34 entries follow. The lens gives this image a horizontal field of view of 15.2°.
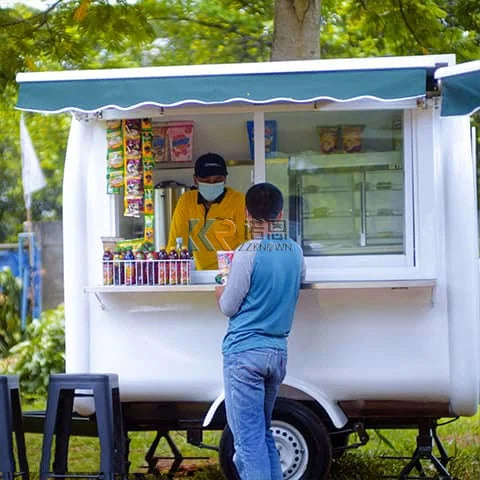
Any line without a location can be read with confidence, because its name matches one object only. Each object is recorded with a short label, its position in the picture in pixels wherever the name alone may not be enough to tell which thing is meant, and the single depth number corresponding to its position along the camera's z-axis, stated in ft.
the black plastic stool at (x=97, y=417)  33.00
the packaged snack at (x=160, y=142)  37.41
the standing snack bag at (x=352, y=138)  36.02
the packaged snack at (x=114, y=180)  35.56
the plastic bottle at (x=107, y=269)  34.68
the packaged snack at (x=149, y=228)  36.04
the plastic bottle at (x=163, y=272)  34.51
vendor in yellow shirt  37.00
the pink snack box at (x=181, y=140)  37.63
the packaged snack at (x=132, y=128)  35.56
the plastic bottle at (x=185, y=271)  34.46
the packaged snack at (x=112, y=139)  35.66
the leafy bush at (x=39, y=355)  64.46
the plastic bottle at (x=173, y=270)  34.44
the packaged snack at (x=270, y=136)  35.80
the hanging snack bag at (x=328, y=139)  36.16
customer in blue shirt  30.38
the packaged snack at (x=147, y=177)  35.80
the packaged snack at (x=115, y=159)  35.64
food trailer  32.90
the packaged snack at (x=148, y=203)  35.71
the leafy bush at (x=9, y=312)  71.85
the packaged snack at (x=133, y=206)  35.37
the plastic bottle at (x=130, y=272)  34.53
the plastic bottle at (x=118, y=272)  34.65
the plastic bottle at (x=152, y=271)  34.56
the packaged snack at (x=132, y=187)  35.40
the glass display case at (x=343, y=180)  35.44
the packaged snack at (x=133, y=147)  35.52
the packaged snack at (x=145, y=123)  35.80
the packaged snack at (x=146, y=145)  35.83
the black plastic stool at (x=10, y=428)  33.38
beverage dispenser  38.40
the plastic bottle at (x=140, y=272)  34.58
